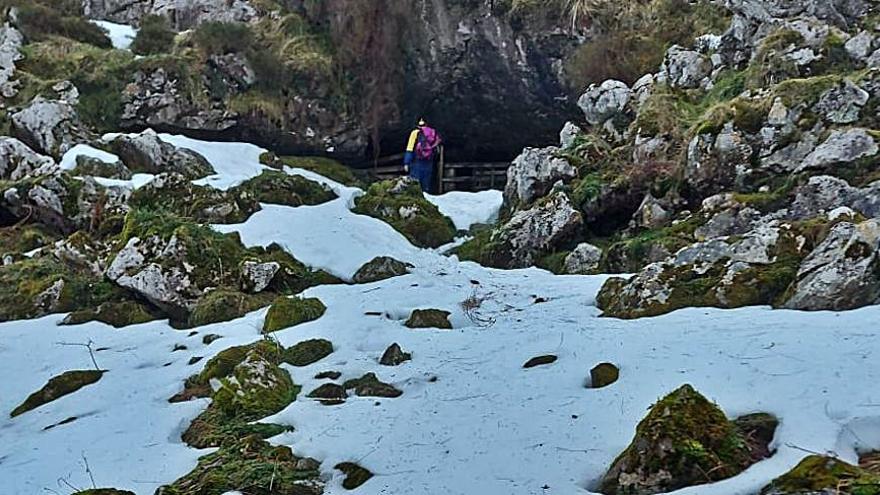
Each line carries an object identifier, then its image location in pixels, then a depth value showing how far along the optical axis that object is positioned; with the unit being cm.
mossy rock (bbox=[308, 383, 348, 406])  529
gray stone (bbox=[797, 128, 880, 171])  760
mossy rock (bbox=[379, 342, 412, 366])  588
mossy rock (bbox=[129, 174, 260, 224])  1045
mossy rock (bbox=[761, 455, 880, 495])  307
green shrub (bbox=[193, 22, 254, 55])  1580
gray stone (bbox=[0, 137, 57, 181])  1198
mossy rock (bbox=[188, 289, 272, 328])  757
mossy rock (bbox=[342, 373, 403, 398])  532
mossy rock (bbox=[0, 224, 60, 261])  998
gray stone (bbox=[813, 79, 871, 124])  816
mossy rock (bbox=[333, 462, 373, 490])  415
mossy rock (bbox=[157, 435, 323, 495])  409
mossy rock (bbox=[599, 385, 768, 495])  355
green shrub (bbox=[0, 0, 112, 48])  1600
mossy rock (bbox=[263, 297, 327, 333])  699
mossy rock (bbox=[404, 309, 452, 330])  667
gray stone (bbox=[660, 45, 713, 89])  1110
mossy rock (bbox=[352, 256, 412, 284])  848
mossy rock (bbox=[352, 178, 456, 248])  1117
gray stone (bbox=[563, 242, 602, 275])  844
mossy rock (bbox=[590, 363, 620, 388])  490
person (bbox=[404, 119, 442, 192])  1553
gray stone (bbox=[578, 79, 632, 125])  1166
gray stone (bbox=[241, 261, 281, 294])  830
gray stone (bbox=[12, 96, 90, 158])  1303
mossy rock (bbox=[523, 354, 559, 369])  545
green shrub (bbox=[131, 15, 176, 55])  1630
